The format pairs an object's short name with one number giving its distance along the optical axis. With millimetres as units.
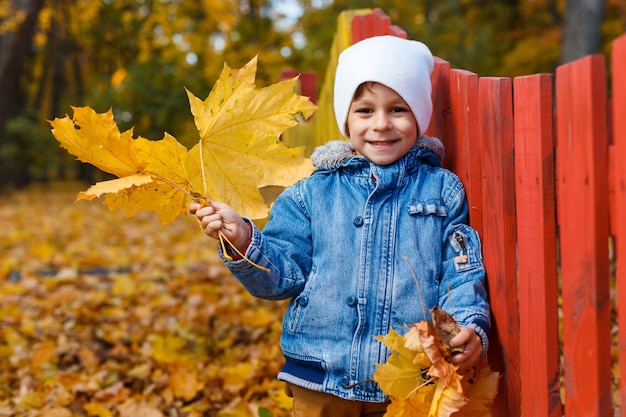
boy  1874
